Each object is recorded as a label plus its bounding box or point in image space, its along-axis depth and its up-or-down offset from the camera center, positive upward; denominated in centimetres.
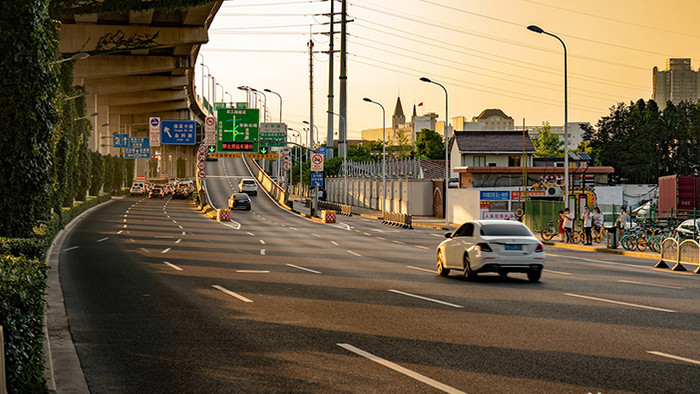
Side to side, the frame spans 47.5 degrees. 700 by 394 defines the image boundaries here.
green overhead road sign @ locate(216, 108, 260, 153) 7325 +406
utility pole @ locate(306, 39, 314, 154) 10009 +1322
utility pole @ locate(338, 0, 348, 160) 9525 +1289
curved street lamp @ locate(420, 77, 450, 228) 5184 +481
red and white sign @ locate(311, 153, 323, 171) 6862 +117
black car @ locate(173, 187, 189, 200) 9644 -231
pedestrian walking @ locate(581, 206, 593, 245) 3566 -219
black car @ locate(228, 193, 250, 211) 7425 -260
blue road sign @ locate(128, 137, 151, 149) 8525 +349
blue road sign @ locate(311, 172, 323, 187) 6819 -38
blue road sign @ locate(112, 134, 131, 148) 8225 +349
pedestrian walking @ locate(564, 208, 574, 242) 3809 -228
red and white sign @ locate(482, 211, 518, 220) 5038 -241
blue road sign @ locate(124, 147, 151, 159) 8588 +244
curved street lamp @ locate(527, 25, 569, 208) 3856 +287
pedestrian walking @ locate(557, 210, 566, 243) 3959 -267
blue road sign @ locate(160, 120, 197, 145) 7319 +406
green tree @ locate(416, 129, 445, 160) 16638 +664
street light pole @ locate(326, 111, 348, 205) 8975 +426
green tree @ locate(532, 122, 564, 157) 13350 +551
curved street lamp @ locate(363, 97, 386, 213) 6612 +526
